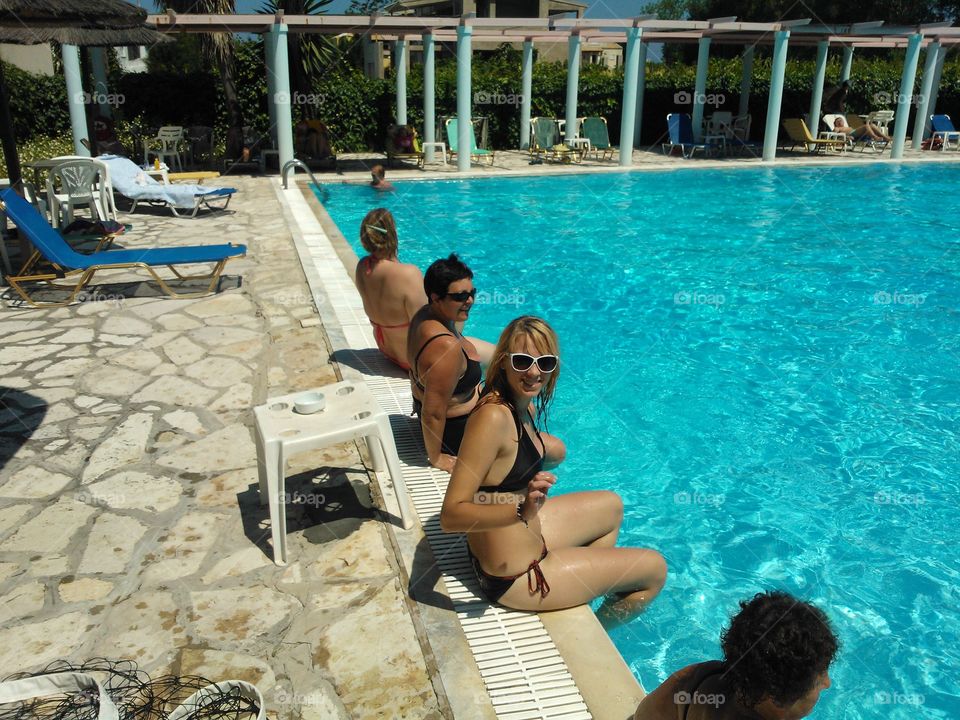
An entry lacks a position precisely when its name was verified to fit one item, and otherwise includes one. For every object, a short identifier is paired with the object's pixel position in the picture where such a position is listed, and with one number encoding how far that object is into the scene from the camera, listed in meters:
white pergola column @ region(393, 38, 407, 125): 17.94
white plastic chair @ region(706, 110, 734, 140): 20.95
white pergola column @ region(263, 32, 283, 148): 15.12
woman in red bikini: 5.00
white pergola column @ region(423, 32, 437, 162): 16.59
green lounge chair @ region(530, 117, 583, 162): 18.33
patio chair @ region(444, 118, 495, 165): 17.17
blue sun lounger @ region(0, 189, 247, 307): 6.76
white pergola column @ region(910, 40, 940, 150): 20.00
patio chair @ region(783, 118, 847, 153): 19.89
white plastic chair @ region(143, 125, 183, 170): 15.80
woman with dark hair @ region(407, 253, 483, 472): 3.90
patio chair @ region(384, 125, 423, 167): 16.91
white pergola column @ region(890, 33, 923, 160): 19.25
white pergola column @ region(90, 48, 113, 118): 15.61
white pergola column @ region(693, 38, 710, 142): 20.27
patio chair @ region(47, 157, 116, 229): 9.48
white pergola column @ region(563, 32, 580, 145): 18.73
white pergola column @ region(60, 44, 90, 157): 12.84
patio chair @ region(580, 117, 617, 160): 18.78
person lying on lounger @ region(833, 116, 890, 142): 21.09
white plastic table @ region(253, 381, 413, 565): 3.25
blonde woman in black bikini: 2.73
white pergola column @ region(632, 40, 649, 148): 21.09
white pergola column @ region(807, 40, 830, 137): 20.35
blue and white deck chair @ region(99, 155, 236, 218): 10.94
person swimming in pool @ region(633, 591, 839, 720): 1.86
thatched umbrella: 6.07
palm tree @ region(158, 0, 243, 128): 18.33
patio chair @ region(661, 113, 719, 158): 20.11
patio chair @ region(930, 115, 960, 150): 21.70
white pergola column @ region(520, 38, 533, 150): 19.44
